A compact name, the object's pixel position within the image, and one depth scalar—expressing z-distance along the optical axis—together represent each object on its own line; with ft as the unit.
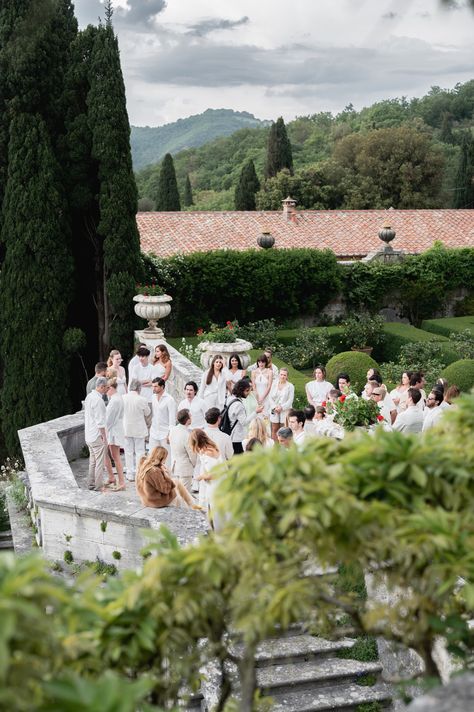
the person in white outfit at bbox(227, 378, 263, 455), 27.71
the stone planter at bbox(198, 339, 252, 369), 37.11
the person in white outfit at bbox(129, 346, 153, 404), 32.32
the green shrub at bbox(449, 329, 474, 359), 52.70
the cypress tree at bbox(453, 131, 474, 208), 129.80
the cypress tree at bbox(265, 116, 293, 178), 132.87
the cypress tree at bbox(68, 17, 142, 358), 47.75
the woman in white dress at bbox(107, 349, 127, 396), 32.01
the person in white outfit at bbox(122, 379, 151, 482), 28.07
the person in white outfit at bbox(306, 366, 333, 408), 31.48
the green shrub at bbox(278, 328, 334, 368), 55.77
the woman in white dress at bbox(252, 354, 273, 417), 32.53
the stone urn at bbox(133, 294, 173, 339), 46.19
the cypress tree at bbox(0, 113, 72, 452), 46.70
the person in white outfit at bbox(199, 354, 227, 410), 30.73
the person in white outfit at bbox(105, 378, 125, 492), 27.99
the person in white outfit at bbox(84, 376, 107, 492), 27.20
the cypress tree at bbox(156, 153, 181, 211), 117.70
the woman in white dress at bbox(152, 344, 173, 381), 32.42
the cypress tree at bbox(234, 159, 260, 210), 127.13
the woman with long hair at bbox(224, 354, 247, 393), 31.45
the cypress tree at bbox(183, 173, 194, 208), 165.89
